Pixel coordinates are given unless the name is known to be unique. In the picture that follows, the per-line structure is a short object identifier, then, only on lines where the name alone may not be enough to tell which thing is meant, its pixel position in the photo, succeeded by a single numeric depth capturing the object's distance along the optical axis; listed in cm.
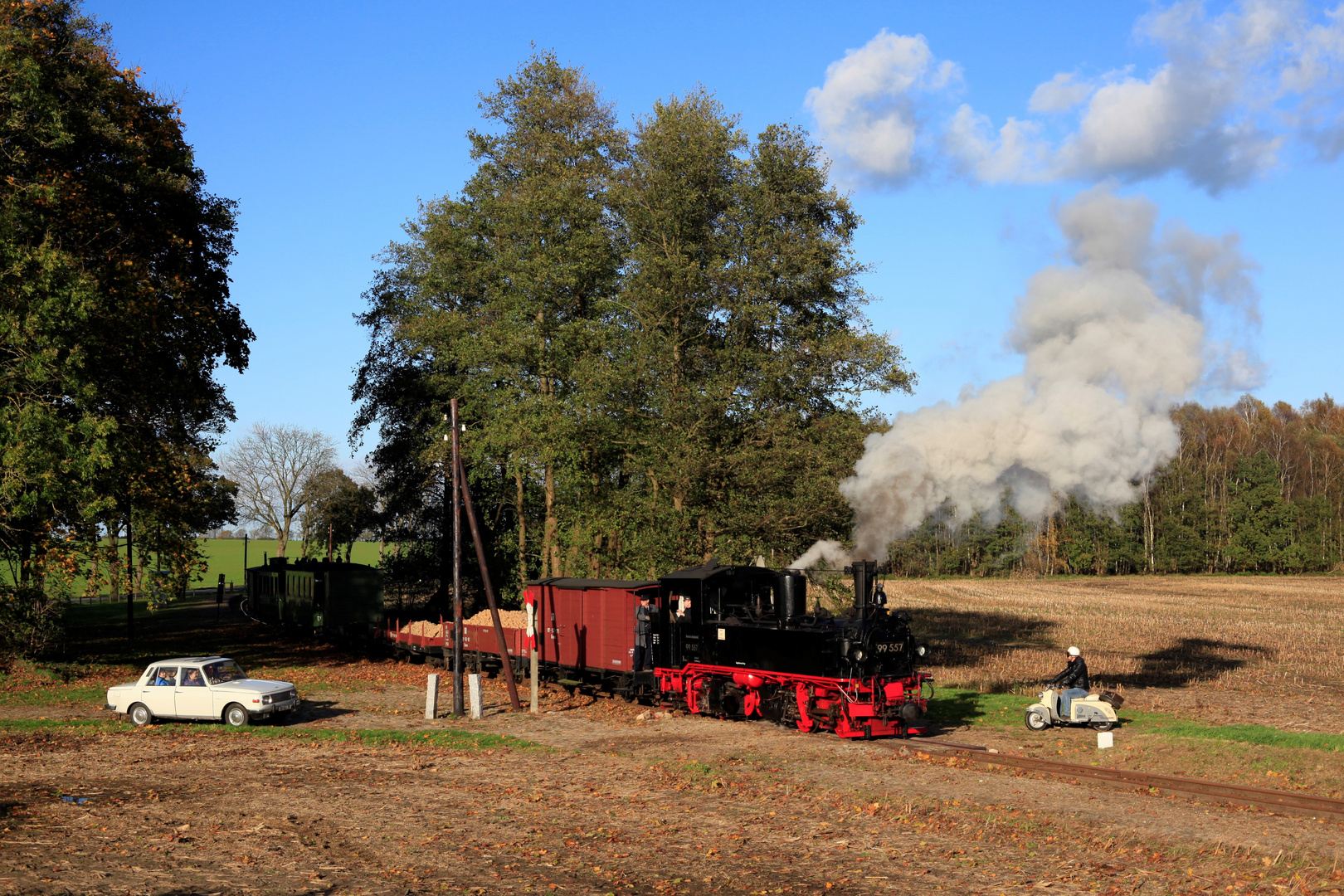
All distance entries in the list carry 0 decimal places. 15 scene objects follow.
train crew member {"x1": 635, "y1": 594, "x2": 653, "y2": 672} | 2325
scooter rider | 2019
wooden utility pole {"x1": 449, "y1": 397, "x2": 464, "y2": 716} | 2223
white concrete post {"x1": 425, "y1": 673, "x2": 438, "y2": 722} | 2173
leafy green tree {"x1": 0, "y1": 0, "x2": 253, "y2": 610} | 2294
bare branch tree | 8488
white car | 2045
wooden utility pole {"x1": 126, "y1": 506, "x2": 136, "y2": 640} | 2512
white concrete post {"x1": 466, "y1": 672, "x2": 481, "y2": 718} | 2223
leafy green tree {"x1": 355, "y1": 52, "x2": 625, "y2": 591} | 3322
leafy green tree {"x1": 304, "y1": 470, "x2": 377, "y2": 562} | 7081
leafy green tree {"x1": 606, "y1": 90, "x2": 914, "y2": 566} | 2906
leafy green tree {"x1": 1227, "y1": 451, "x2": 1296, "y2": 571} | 8125
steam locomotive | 1889
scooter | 1977
